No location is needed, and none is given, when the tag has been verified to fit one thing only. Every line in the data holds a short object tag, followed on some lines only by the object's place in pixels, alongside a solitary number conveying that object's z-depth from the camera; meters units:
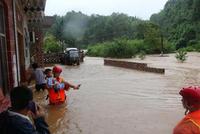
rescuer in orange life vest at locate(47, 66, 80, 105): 5.55
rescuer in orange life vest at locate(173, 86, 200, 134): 1.90
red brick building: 4.90
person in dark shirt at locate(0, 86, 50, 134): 1.89
